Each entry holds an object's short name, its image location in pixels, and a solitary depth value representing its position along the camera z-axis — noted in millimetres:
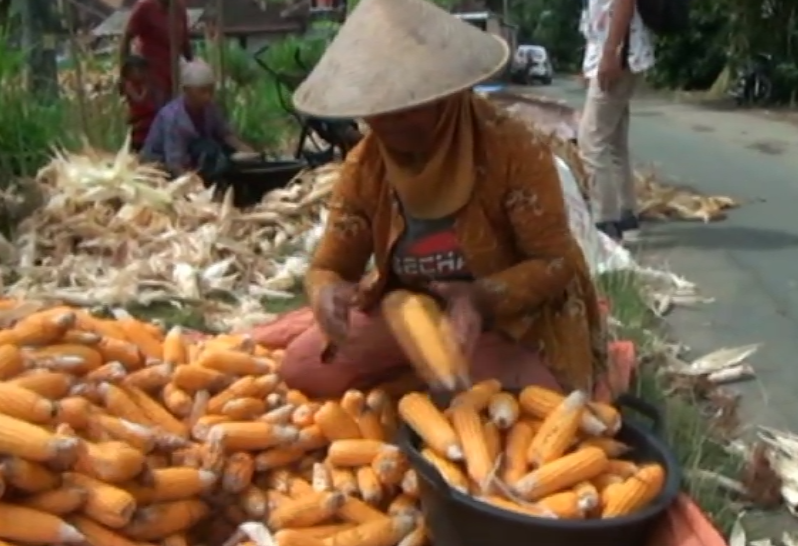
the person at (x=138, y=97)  9609
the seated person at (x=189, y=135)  8383
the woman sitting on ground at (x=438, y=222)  3336
